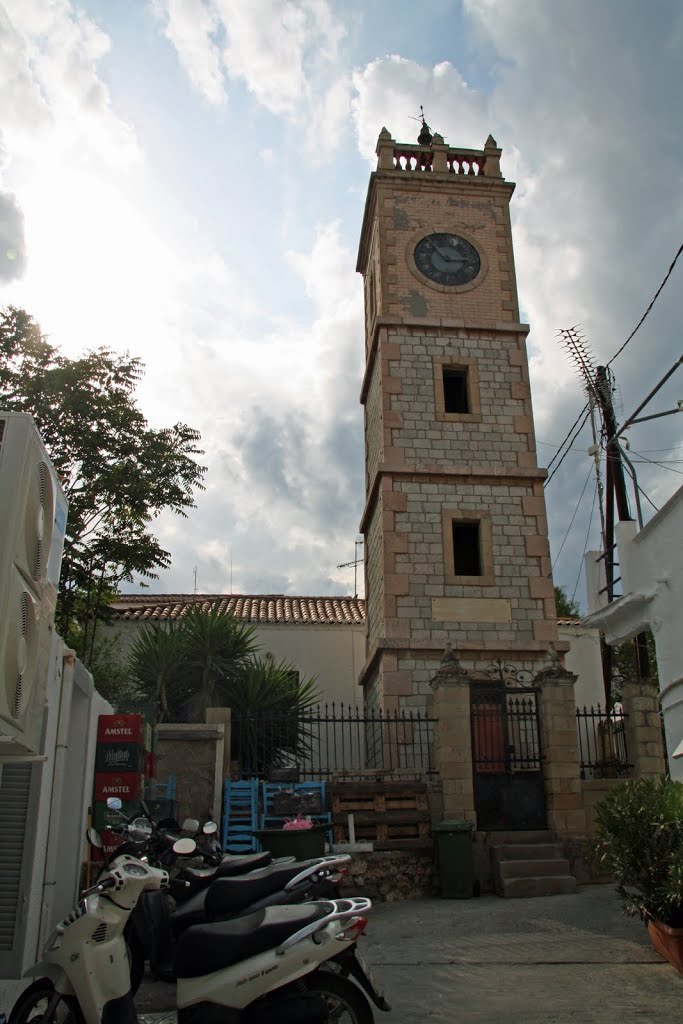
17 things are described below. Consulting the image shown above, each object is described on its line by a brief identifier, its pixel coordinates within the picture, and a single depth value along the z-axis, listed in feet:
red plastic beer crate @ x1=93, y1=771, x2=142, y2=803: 29.86
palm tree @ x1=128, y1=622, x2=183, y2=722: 52.34
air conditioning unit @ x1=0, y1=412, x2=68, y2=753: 13.48
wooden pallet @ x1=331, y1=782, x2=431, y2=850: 38.32
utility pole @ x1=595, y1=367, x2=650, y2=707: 56.85
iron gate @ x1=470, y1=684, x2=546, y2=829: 40.24
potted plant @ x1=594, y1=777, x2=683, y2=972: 22.29
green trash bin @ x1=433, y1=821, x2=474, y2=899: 36.19
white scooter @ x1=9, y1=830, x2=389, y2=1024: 14.16
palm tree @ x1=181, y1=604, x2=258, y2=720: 52.49
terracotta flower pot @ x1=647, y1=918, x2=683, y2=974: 21.95
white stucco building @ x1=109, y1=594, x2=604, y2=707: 72.59
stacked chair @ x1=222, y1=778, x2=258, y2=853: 38.01
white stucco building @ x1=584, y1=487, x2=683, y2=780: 33.86
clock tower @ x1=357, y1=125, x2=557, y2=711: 54.08
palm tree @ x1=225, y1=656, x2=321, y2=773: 44.50
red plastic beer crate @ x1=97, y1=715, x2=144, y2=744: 30.78
